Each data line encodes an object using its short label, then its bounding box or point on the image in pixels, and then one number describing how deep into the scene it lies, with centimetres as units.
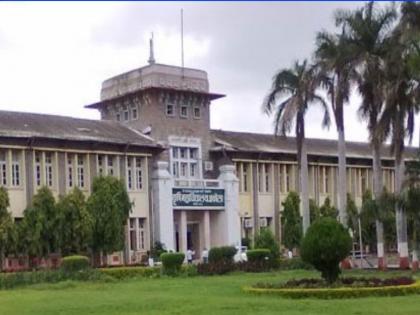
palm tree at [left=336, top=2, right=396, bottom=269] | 3744
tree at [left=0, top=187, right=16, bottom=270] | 4012
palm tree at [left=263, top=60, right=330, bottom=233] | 4147
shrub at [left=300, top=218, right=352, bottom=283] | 2542
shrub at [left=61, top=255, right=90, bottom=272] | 3647
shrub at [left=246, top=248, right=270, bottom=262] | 4225
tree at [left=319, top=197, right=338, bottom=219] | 5627
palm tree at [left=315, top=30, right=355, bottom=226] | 3834
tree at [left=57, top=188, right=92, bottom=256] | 4228
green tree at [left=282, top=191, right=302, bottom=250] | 5400
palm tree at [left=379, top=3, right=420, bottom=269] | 3425
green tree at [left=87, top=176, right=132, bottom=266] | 4372
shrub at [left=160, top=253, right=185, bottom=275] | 3844
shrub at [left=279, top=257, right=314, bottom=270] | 4202
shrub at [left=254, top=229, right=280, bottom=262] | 4894
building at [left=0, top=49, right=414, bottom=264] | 4398
